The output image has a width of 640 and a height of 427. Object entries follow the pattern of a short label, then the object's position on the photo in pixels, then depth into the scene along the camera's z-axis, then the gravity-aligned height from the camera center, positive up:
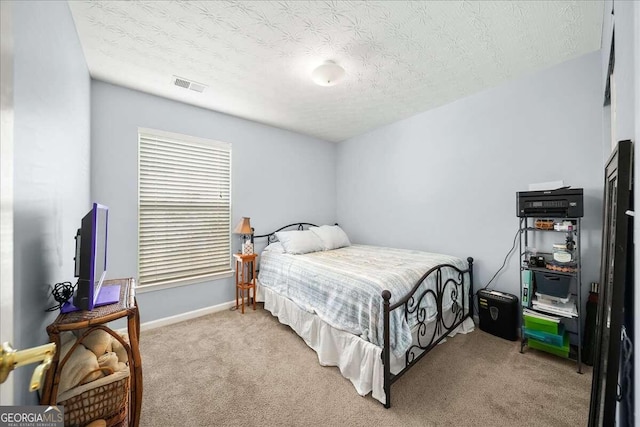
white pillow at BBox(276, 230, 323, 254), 3.26 -0.45
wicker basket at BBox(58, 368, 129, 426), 1.12 -0.92
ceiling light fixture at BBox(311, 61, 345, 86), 2.19 +1.21
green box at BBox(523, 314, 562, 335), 2.06 -0.95
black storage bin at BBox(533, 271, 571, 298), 2.08 -0.61
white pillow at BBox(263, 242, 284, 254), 3.34 -0.55
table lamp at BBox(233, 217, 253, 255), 3.19 -0.31
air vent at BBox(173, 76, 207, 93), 2.48 +1.25
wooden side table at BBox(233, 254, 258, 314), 3.18 -0.89
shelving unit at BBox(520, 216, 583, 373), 1.96 -0.51
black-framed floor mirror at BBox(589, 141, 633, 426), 0.86 -0.26
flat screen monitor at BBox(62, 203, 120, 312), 1.23 -0.31
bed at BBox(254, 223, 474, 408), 1.77 -0.85
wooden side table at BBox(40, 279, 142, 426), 1.07 -0.61
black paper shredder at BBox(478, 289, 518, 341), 2.41 -1.01
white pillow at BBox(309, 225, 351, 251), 3.63 -0.42
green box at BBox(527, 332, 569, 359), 2.06 -1.15
